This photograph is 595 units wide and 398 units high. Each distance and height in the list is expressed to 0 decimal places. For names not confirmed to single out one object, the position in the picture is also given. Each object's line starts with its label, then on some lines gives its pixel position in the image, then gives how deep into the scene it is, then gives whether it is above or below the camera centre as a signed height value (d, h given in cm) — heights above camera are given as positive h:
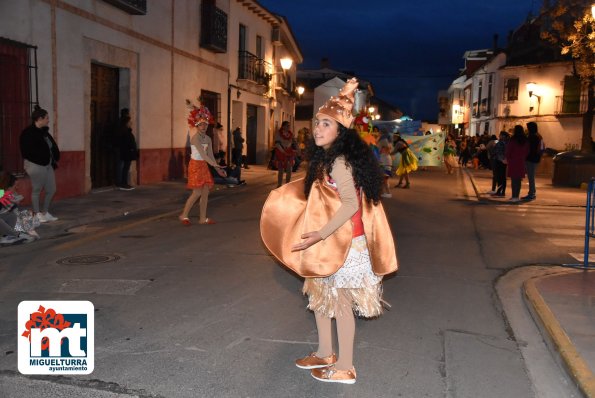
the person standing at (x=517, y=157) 1369 -28
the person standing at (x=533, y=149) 1370 -9
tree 1686 +326
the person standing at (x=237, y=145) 2091 -30
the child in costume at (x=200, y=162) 888 -41
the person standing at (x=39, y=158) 910 -42
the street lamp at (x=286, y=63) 2512 +319
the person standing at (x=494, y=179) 1552 -93
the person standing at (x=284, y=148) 1486 -25
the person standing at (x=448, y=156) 2466 -56
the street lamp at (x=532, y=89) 3488 +330
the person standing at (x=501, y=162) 1491 -46
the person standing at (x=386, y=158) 1447 -42
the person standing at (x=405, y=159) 1566 -47
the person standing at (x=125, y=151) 1422 -43
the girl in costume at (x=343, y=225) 354 -53
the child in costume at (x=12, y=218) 765 -119
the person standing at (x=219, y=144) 1698 -25
